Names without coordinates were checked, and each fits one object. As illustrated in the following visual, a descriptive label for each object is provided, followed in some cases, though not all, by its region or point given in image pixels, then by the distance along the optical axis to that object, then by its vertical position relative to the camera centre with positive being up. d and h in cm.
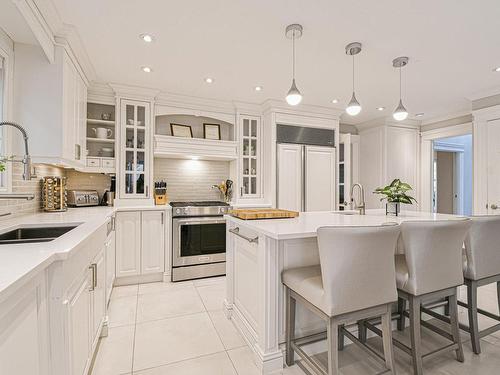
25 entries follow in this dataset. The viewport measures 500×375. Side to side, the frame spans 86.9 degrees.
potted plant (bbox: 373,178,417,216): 247 -5
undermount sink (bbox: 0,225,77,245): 176 -29
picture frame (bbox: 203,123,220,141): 410 +92
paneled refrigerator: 404 +34
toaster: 325 -11
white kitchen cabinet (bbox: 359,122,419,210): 486 +63
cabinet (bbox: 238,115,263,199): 407 +52
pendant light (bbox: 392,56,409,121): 264 +130
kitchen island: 172 -57
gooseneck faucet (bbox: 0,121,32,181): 154 +14
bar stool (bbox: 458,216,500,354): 186 -49
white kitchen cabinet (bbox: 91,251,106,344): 171 -74
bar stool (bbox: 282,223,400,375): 136 -50
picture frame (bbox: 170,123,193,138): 395 +89
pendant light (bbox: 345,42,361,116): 238 +128
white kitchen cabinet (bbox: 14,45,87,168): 220 +75
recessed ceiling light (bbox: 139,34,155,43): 228 +133
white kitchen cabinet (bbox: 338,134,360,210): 437 +34
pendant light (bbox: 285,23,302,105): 212 +129
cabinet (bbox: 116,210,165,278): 322 -66
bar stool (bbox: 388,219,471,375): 158 -48
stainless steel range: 341 -67
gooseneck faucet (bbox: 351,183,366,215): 247 -17
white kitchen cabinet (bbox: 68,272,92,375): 123 -72
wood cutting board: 203 -19
